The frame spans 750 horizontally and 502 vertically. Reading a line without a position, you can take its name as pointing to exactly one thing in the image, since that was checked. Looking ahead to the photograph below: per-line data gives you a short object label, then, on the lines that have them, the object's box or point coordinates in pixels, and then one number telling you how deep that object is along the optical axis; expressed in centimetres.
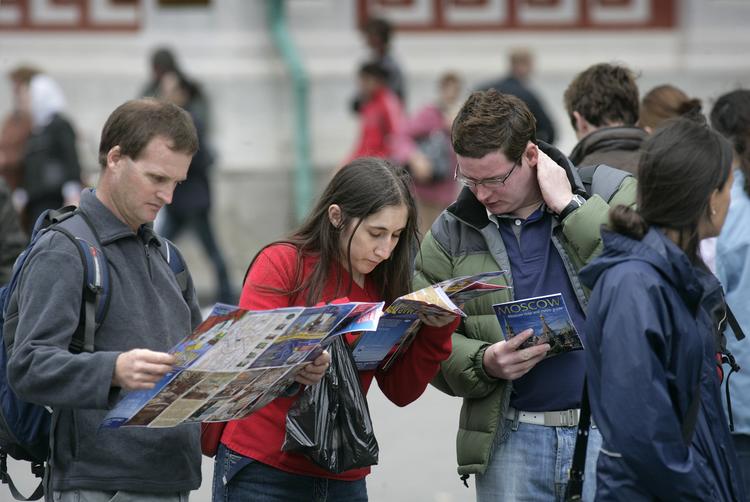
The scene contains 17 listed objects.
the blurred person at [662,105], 1012
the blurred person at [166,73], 2048
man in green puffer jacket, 761
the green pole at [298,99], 2511
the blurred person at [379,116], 2056
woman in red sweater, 750
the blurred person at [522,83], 1850
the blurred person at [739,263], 895
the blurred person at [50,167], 1881
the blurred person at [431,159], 2070
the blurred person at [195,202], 1992
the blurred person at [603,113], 901
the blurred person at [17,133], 1955
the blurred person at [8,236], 1108
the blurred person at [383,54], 2114
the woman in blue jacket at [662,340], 619
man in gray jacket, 648
